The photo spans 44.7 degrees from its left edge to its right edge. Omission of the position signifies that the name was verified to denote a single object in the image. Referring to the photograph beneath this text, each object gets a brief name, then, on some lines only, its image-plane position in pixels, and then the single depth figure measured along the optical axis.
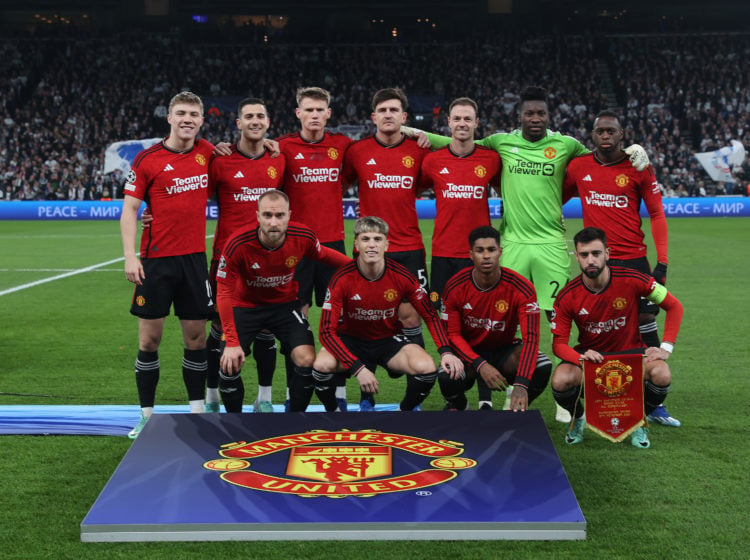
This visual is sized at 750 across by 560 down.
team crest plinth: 3.88
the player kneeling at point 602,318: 5.38
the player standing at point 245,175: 6.02
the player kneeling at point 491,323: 5.48
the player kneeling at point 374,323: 5.52
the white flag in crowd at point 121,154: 30.84
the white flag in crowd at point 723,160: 30.12
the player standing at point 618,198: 6.07
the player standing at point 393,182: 6.28
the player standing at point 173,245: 5.68
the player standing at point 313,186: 6.27
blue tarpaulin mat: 5.70
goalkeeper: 6.18
